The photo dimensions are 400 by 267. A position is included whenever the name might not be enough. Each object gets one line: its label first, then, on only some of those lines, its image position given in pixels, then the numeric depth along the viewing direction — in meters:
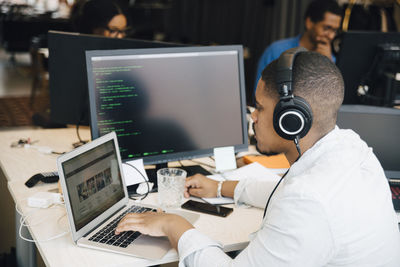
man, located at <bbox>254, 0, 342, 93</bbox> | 2.89
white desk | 1.17
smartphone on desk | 1.43
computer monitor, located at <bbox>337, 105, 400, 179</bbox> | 1.66
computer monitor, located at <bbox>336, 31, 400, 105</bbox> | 2.14
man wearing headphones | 0.94
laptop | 1.20
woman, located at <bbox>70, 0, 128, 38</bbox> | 2.46
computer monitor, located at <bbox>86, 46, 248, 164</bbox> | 1.52
